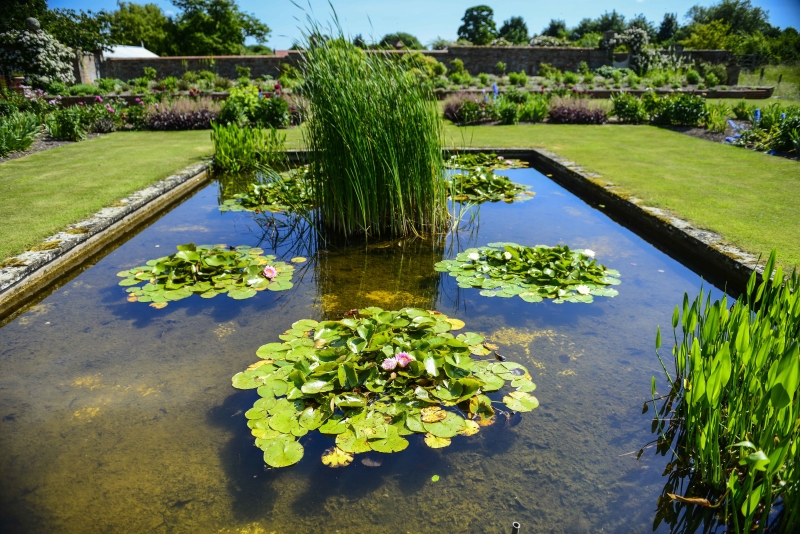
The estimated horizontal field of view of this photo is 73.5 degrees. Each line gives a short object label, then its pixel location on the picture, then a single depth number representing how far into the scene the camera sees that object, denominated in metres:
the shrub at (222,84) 18.41
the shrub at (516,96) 13.03
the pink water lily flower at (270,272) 3.53
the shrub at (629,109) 11.26
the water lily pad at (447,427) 2.06
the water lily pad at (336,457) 1.92
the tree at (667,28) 44.50
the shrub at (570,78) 18.95
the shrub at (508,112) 11.44
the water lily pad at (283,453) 1.90
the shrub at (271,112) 10.34
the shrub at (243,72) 22.79
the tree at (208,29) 40.88
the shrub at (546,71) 23.28
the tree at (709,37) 36.34
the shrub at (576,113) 11.52
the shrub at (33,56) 16.56
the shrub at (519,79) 19.05
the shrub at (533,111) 11.64
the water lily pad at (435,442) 2.01
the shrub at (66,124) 9.12
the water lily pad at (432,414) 2.14
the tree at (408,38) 41.89
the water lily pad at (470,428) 2.08
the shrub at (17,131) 7.49
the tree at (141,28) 43.88
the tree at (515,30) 53.69
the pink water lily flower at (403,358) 2.38
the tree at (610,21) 55.81
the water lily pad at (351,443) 1.98
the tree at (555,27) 60.18
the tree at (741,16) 47.94
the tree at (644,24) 43.31
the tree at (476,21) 57.78
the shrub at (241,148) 6.70
